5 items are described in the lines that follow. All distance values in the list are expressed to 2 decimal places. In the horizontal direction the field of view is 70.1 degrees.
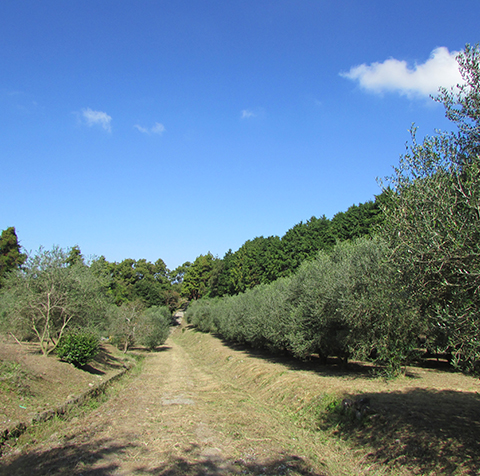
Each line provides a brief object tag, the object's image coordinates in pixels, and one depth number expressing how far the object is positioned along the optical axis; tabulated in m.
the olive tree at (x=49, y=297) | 18.39
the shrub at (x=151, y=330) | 41.72
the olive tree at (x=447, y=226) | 5.92
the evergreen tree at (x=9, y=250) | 62.84
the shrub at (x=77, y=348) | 17.72
